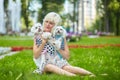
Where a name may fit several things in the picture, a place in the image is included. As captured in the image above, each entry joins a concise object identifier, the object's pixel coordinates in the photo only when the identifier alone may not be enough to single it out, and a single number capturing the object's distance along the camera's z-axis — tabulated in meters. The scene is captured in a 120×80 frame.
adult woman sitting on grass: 7.40
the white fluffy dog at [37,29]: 7.47
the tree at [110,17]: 53.25
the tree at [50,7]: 41.64
